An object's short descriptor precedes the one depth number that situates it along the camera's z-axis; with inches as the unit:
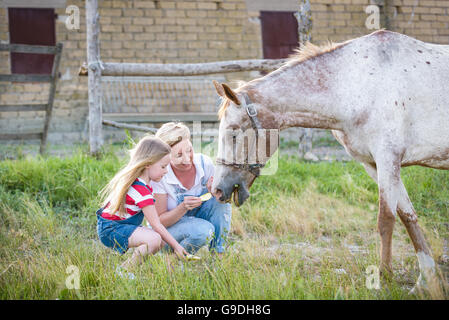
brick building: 378.3
